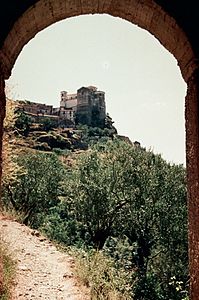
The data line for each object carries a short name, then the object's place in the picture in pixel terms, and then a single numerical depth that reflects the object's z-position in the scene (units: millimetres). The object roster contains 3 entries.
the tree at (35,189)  22316
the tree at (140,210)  18719
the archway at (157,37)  3031
